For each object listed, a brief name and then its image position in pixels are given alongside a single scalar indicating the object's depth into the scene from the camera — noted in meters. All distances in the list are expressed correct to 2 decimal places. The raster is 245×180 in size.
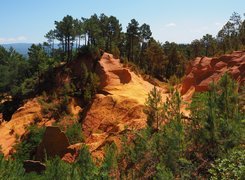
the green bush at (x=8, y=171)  12.43
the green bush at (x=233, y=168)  6.99
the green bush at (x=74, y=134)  22.88
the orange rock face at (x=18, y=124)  27.24
